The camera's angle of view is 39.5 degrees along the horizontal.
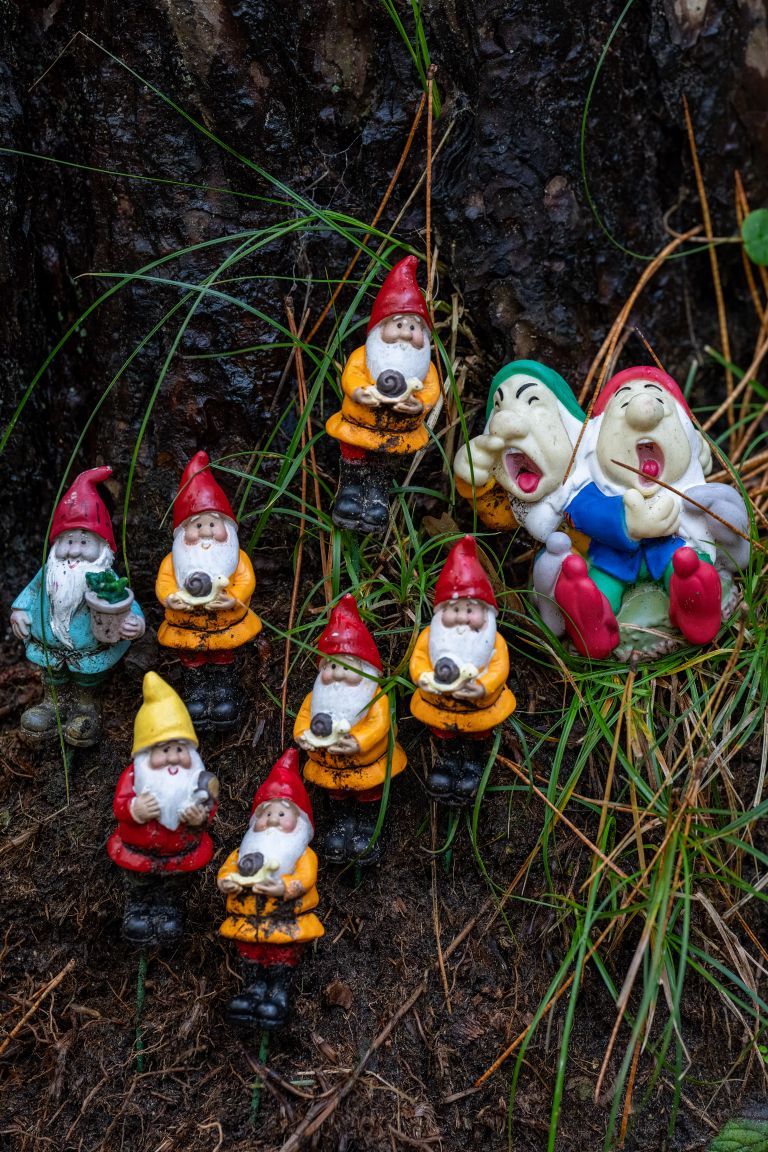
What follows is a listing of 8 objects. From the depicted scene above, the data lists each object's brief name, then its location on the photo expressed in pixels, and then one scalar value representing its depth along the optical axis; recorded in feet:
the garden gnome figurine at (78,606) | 7.86
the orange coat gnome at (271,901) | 6.88
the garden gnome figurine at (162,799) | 6.92
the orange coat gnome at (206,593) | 7.70
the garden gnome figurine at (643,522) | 7.79
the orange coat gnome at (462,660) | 7.18
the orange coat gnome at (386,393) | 7.97
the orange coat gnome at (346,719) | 7.28
